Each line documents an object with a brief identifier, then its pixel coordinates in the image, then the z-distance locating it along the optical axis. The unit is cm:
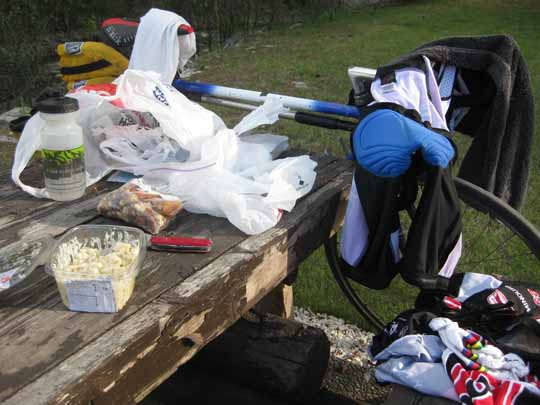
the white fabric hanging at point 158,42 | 230
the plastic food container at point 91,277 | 125
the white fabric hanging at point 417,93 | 203
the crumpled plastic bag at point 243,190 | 170
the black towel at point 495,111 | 214
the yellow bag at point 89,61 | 235
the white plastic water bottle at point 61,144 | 167
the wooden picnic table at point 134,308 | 111
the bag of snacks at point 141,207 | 164
